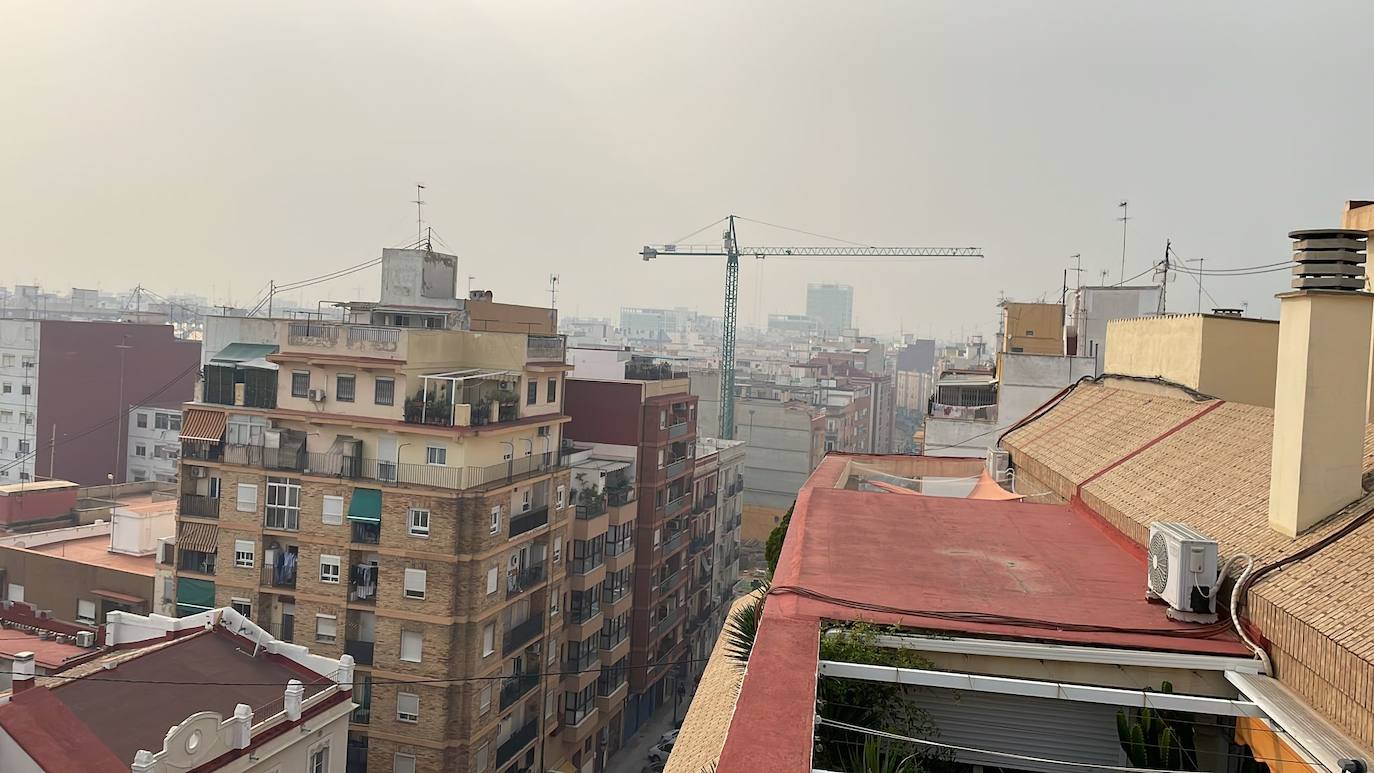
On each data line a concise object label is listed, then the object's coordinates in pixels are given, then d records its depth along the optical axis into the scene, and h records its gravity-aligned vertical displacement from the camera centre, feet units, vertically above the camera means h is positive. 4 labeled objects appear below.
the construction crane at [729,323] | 261.03 +12.42
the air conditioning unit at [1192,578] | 24.63 -4.96
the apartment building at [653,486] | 124.36 -17.73
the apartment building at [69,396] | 187.01 -14.36
